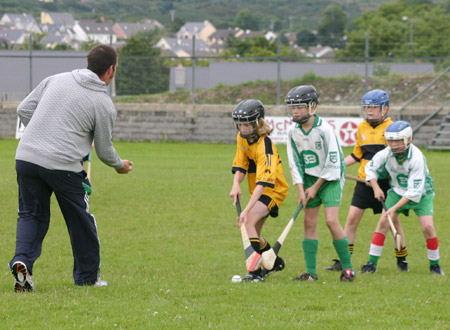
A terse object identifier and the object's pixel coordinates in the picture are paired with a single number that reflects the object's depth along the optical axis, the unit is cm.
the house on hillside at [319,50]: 15900
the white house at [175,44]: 12194
